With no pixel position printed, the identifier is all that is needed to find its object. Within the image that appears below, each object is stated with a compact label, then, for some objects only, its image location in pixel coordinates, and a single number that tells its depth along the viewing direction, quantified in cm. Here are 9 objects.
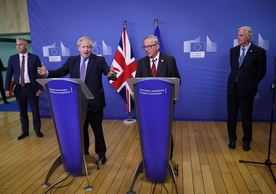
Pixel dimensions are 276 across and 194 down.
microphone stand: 273
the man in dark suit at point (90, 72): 261
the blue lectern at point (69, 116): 220
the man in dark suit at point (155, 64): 240
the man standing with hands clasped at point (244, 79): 305
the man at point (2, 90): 672
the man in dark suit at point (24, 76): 389
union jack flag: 454
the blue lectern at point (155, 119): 193
